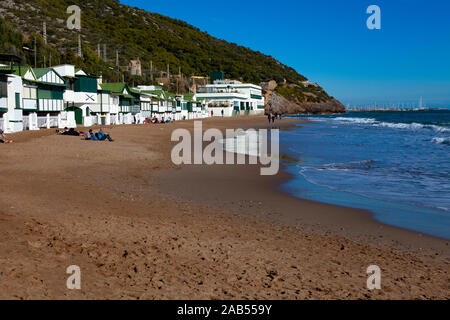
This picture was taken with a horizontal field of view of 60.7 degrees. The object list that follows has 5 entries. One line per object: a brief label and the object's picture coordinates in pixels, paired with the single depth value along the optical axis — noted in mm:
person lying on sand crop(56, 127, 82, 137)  29500
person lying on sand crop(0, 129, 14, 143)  22703
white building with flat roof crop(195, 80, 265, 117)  115250
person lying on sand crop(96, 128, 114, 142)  27195
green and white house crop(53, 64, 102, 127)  45500
